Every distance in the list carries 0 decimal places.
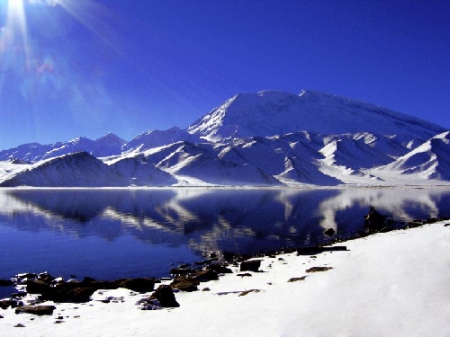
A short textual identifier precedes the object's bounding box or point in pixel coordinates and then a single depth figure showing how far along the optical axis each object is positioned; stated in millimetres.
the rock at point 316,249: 28812
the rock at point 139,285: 21255
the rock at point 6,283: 25219
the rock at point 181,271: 28725
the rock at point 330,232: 50578
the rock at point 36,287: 21739
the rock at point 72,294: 18922
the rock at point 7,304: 18122
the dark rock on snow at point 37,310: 16328
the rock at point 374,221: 51900
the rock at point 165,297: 16797
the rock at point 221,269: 24922
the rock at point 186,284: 19953
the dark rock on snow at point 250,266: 24719
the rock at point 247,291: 17572
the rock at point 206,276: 22406
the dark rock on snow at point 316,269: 20720
